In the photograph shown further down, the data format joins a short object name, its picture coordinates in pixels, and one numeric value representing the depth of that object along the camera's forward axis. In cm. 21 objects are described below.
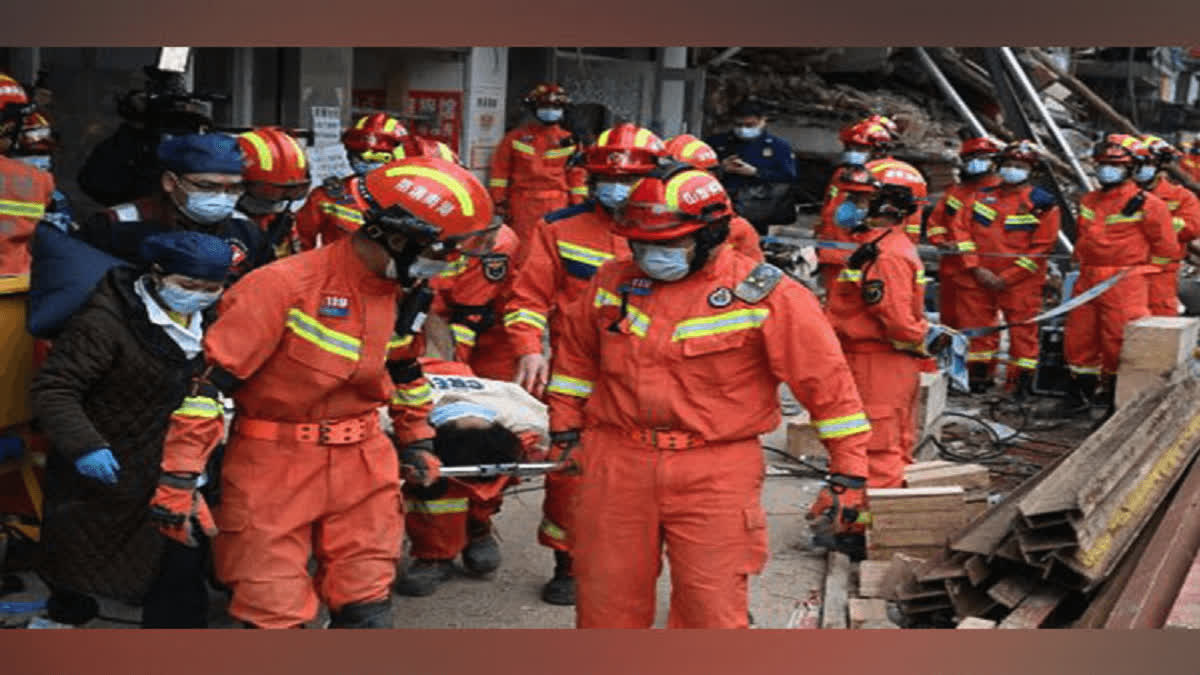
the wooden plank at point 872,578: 684
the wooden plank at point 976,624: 590
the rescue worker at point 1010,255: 1220
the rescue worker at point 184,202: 561
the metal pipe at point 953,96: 1711
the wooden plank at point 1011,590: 617
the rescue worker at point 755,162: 1227
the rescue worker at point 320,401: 470
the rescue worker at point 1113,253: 1129
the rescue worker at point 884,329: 742
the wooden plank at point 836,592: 661
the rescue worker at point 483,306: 702
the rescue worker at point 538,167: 1302
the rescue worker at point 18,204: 671
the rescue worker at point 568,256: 657
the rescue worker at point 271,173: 675
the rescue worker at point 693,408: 496
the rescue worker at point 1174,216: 1184
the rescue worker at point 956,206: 1266
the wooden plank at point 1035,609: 597
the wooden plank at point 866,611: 656
